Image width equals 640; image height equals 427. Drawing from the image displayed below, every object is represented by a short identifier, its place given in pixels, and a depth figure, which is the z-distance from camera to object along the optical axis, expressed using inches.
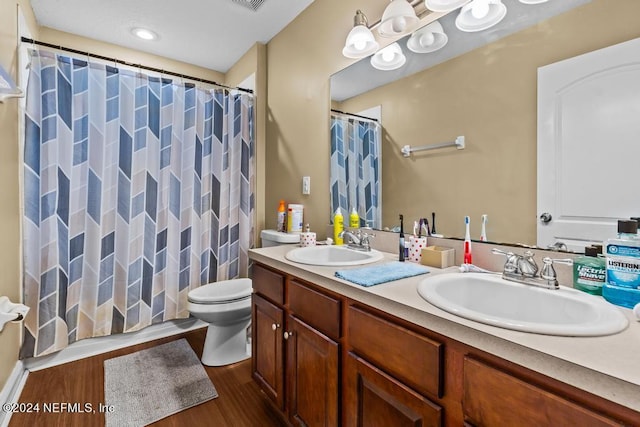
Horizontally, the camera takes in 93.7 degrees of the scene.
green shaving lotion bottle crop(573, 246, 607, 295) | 33.4
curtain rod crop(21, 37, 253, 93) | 69.8
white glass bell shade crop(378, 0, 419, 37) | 53.1
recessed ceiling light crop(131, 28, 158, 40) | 92.4
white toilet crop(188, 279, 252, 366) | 73.4
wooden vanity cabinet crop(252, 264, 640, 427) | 22.3
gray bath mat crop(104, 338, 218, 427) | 59.8
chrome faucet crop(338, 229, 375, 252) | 61.4
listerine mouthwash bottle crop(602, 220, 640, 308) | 29.9
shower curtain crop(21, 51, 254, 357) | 72.8
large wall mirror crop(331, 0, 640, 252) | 39.1
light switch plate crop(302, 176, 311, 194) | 84.1
